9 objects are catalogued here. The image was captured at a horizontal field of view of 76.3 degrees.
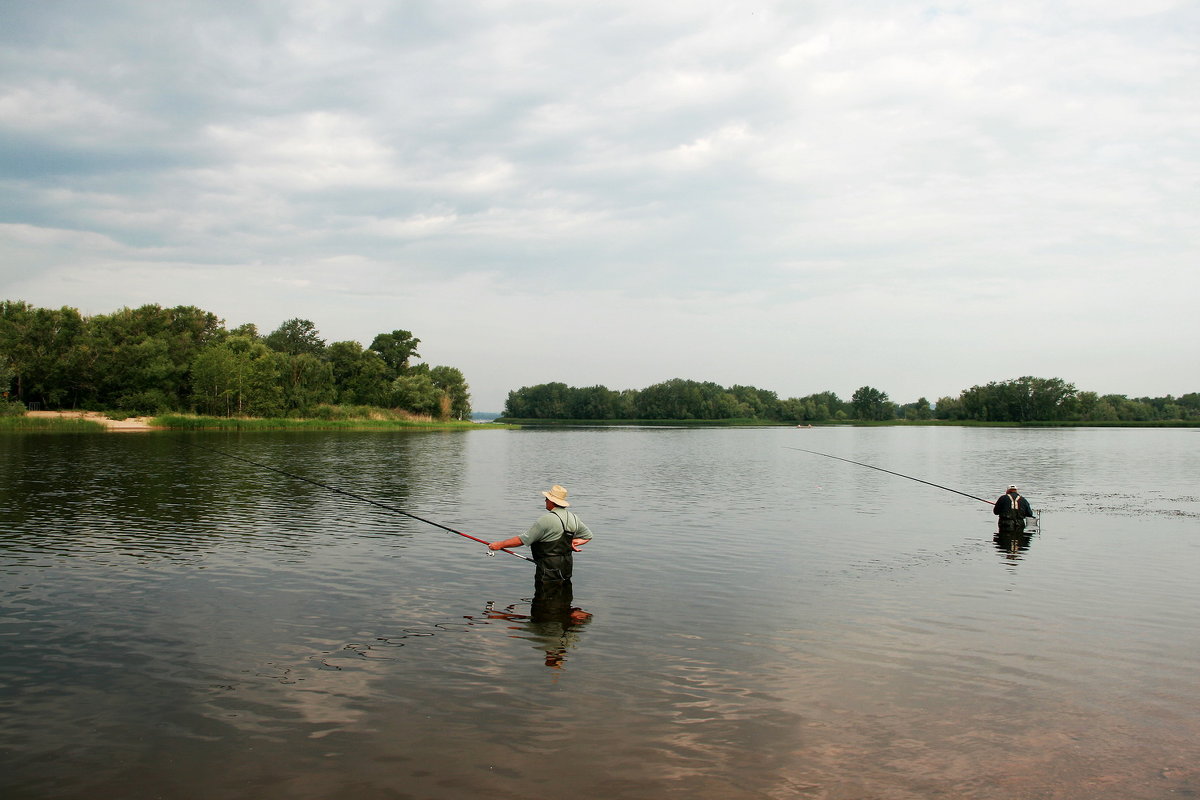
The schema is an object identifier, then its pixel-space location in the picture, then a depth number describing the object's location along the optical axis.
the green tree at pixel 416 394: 132.62
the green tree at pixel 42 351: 100.38
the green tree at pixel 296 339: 154.88
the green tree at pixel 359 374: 132.12
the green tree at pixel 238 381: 104.12
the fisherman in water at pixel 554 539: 14.02
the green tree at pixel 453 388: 145.88
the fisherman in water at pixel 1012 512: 22.64
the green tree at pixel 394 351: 145.25
